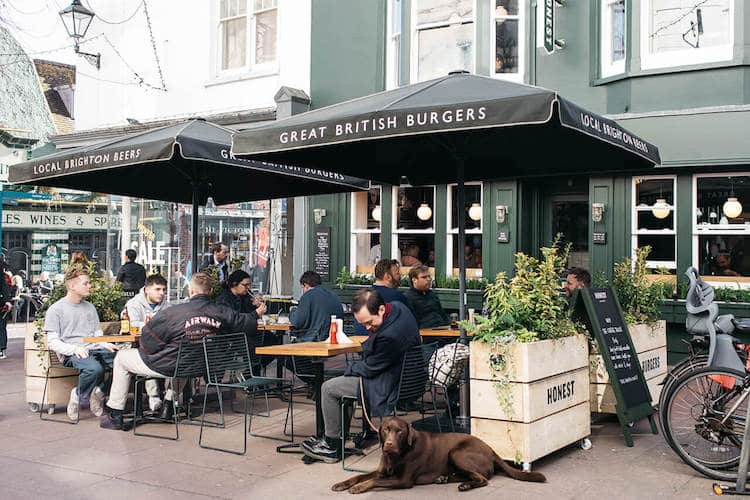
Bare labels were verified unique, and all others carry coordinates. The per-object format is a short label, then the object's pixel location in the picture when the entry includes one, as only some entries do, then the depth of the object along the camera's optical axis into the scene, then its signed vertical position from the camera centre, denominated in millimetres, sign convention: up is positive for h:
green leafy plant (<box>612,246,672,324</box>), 8279 -298
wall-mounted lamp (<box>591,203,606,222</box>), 12133 +805
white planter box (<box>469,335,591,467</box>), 6016 -1026
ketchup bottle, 7387 -621
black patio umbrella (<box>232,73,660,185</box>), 6184 +1170
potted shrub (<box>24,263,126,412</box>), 8547 -1179
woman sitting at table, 9242 -336
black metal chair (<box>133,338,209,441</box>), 7434 -954
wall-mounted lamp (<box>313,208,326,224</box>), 14859 +907
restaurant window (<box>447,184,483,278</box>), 13398 +494
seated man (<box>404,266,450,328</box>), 9133 -467
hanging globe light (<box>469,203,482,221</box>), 13383 +864
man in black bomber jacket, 7488 -660
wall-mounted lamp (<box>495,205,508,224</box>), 12898 +818
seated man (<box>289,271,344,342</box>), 8719 -551
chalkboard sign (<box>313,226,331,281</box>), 14758 +209
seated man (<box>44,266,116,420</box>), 8000 -796
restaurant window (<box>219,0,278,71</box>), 16125 +4680
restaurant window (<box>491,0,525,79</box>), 13234 +3760
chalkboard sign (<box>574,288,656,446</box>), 6879 -761
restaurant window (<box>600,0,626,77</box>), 12266 +3500
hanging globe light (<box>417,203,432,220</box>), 14016 +901
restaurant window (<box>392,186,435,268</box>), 14055 +681
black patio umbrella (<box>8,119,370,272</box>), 8172 +1071
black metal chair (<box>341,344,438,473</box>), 6328 -937
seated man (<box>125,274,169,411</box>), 8915 -430
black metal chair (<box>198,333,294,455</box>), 7316 -936
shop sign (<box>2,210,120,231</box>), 24078 +1302
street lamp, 15477 +4770
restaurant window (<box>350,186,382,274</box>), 14609 +629
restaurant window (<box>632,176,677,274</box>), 11883 +681
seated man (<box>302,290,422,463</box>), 6227 -784
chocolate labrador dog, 5484 -1413
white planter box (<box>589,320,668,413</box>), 7586 -998
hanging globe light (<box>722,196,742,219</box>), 11367 +810
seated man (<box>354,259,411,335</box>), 8453 -209
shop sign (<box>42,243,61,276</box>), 24875 +98
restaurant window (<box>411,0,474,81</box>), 13711 +3902
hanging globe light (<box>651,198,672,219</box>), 11875 +823
